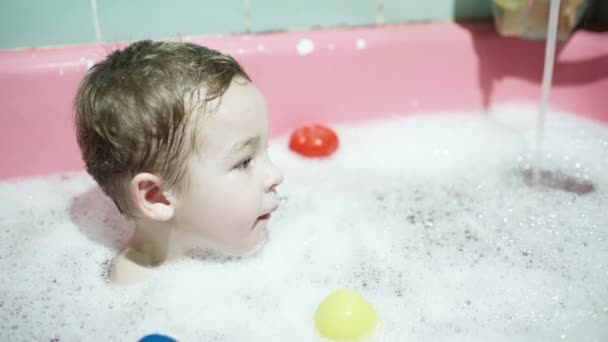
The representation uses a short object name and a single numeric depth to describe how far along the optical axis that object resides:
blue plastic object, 0.86
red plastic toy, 1.41
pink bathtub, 1.31
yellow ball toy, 0.94
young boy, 0.89
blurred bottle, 1.35
